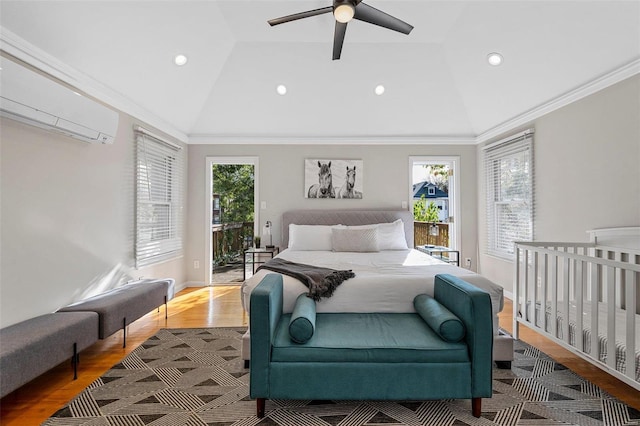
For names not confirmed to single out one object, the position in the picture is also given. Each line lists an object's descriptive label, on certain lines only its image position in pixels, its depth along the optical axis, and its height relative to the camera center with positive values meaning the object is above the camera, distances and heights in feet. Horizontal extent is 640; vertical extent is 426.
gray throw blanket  7.96 -1.65
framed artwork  16.71 +1.79
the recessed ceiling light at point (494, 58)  10.95 +5.37
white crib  5.97 -2.30
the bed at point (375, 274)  8.05 -1.65
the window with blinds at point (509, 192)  12.85 +0.92
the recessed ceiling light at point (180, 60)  11.21 +5.43
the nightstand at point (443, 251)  15.46 -1.96
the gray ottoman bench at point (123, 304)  8.19 -2.54
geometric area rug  6.02 -3.90
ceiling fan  7.28 +4.96
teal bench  5.82 -2.77
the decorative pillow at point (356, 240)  13.51 -1.14
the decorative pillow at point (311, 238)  14.34 -1.12
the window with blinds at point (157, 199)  12.42 +0.62
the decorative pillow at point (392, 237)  14.32 -1.08
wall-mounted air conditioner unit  6.62 +2.57
